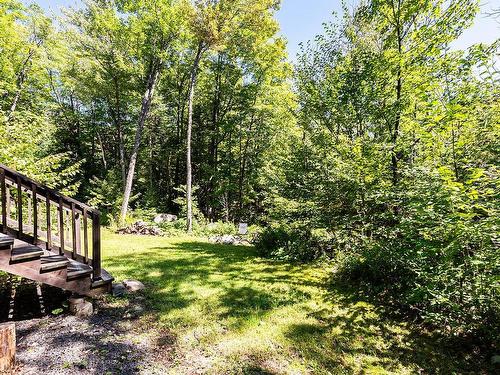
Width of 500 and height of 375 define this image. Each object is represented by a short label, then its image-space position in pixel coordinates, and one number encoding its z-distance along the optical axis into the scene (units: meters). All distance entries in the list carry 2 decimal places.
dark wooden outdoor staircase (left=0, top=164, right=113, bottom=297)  3.44
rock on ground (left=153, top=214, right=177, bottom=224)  14.59
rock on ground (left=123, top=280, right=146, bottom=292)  5.06
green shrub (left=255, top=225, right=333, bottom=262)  7.53
